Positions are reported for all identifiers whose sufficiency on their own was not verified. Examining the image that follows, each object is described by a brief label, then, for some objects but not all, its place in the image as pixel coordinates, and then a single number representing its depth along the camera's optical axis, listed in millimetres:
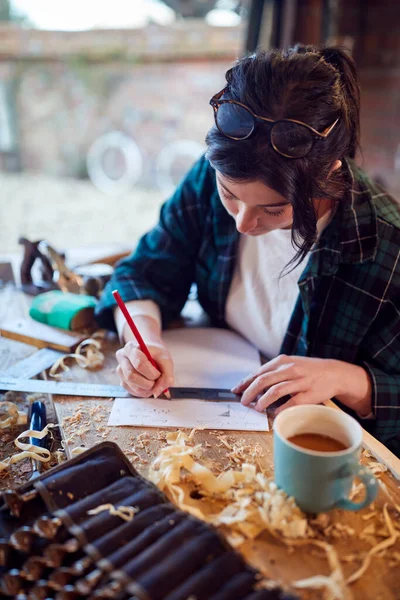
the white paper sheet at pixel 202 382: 970
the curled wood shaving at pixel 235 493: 717
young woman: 892
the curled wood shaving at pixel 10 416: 1019
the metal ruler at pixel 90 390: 1057
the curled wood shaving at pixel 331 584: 619
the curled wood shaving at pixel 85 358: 1164
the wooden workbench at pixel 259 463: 653
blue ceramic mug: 674
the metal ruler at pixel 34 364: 1143
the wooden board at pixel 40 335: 1247
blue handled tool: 896
